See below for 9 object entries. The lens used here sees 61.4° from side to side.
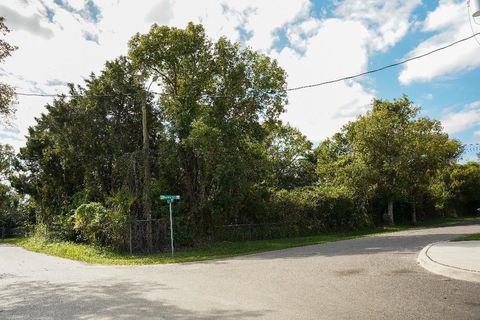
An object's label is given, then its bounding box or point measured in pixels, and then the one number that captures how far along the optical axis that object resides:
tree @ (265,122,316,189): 44.94
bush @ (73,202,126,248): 19.30
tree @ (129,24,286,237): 22.12
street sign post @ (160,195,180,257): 17.05
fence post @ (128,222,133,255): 19.00
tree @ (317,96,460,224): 34.00
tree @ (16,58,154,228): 24.52
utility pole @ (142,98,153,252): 19.61
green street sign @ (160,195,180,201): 17.06
